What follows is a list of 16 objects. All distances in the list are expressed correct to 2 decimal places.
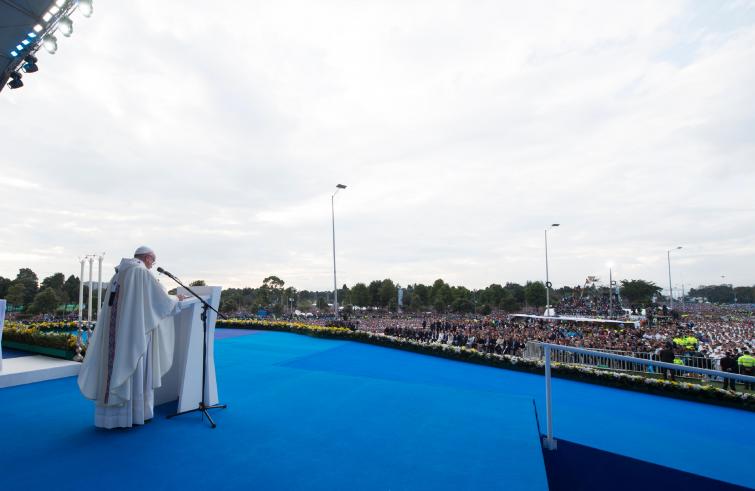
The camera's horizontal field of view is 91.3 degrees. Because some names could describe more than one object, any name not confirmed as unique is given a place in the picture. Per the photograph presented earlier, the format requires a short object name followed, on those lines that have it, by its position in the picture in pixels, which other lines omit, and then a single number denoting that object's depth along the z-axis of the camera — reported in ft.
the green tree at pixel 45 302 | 125.29
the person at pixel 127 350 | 13.14
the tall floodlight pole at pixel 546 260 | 92.27
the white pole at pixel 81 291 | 19.60
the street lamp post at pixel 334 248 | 73.69
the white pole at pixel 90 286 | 19.41
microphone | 14.06
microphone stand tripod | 14.83
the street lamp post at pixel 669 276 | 140.89
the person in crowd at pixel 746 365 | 35.07
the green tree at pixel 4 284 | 160.35
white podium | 15.70
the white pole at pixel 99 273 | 19.20
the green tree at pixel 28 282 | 157.99
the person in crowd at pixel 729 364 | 34.32
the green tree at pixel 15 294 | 128.47
